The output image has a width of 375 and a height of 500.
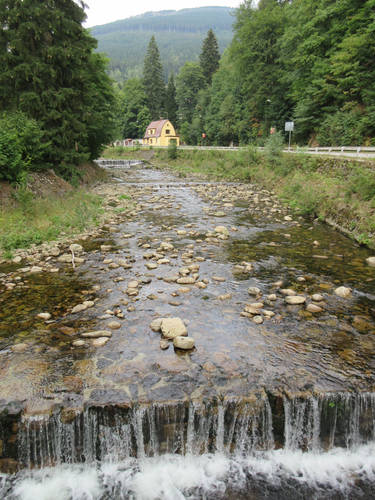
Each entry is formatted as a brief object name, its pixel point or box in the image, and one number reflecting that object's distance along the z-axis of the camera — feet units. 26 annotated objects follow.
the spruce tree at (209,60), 223.51
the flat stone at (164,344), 17.81
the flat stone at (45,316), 20.57
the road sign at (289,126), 89.25
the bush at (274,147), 77.36
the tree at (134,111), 251.91
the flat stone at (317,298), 22.67
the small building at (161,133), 217.36
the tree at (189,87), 221.25
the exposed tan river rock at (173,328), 18.66
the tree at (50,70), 47.42
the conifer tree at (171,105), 235.20
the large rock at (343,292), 23.29
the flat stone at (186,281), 25.66
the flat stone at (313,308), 21.33
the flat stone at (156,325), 19.38
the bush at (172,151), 151.94
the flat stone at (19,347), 17.41
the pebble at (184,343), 17.58
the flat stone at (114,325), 19.60
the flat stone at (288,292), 23.58
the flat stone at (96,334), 18.72
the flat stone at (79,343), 17.94
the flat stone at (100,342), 18.04
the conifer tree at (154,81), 249.75
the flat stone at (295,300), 22.33
